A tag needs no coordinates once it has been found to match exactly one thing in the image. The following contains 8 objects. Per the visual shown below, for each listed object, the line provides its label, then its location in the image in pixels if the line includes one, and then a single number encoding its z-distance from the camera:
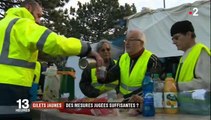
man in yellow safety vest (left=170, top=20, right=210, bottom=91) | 1.42
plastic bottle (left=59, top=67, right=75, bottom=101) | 2.50
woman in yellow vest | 2.44
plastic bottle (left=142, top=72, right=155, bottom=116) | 1.69
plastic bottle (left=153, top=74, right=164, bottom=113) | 1.72
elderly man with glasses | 2.09
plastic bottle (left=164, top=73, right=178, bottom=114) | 1.67
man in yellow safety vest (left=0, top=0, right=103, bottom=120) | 1.82
